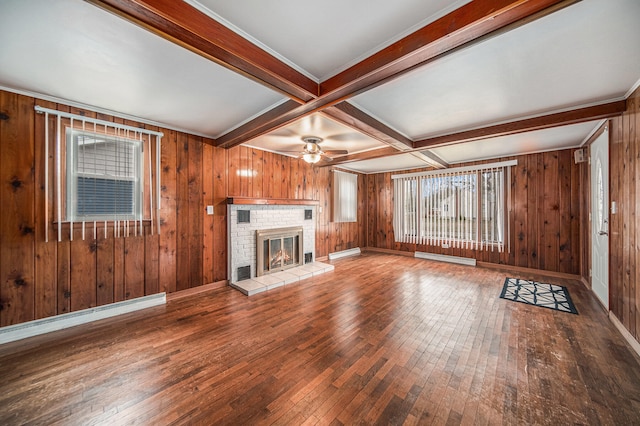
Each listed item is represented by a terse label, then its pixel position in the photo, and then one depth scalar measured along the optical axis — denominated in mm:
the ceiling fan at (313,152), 3520
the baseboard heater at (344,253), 5950
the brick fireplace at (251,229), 3961
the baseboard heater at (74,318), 2320
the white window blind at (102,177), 2605
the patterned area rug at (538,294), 3086
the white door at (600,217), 2871
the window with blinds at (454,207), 4902
